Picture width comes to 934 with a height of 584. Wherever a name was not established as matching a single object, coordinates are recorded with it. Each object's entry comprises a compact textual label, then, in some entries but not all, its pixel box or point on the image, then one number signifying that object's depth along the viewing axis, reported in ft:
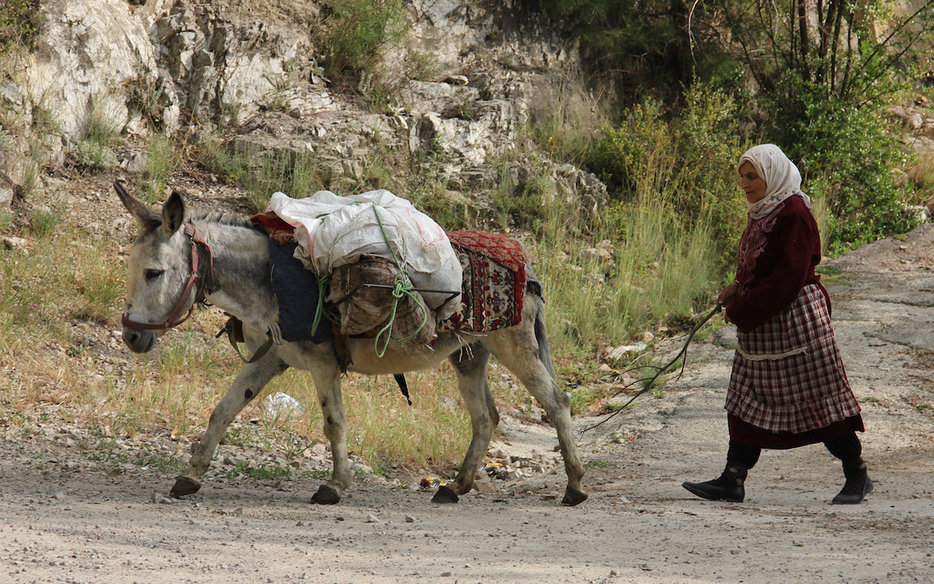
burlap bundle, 30.35
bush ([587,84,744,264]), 77.25
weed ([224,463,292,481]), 36.78
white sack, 30.63
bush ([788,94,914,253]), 83.66
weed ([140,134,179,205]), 60.08
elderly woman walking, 32.30
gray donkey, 28.89
